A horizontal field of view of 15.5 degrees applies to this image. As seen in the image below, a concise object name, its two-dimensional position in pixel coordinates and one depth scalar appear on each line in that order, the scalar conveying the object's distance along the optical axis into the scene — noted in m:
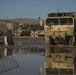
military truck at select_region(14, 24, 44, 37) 46.38
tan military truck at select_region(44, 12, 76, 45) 23.34
